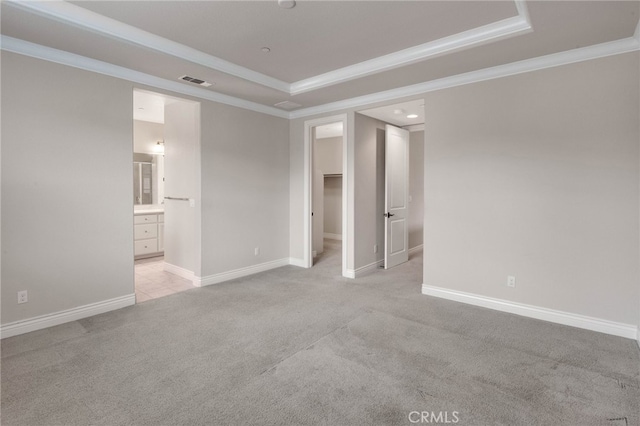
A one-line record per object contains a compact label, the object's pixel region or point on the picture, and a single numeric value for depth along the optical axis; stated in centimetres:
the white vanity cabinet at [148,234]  573
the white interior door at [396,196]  510
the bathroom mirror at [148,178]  624
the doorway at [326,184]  481
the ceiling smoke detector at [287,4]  237
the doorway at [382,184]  482
